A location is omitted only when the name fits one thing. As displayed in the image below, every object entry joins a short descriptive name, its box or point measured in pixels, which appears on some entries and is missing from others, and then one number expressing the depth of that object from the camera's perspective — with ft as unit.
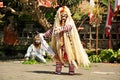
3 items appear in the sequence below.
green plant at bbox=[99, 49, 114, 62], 61.12
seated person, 57.23
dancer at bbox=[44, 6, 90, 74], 37.01
